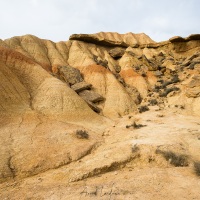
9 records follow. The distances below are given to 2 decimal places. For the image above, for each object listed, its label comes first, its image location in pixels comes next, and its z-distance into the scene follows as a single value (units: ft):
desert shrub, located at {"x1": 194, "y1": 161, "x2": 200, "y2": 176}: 28.87
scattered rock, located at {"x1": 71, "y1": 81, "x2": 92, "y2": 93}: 80.23
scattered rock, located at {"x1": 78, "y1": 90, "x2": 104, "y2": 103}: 79.00
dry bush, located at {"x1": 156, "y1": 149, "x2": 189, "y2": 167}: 32.09
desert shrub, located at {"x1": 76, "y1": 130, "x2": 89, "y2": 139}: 45.55
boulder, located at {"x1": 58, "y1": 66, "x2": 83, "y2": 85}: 85.68
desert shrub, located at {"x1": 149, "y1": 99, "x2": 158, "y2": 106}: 82.07
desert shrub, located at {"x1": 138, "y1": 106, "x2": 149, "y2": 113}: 74.43
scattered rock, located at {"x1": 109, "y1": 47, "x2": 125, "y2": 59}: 137.42
